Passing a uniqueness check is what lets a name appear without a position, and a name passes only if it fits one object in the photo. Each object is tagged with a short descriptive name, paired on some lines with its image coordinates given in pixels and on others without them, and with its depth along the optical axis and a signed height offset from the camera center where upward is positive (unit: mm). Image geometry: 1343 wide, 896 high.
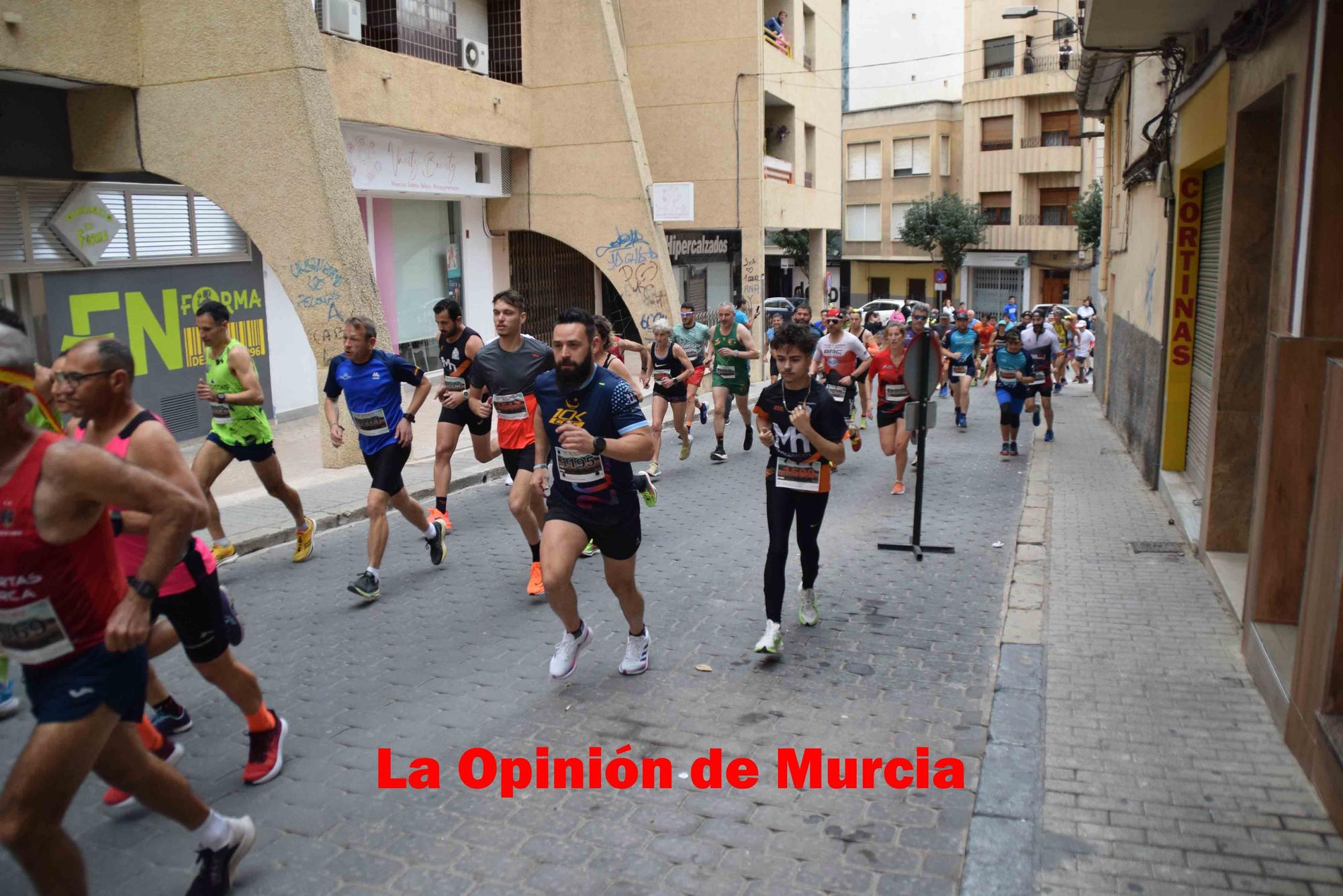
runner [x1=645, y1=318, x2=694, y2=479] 12846 -1112
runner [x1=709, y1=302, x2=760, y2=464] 13609 -1117
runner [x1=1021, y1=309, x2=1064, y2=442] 14500 -1089
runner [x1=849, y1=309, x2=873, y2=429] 14008 -1103
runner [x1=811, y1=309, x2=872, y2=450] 12289 -914
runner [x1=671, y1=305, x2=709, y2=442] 14242 -812
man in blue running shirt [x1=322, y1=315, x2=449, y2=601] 7691 -951
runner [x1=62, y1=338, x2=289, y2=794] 3977 -1105
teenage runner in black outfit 6297 -1024
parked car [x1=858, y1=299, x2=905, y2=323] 44562 -1303
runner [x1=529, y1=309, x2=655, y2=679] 5668 -1076
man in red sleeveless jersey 3180 -977
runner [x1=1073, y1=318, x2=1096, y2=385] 26969 -1866
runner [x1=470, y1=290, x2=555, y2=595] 7594 -745
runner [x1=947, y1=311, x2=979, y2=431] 16578 -1264
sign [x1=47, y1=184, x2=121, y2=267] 13055 +701
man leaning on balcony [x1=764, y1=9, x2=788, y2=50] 28053 +6289
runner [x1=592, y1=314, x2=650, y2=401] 8508 -579
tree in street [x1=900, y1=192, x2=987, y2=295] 50281 +2133
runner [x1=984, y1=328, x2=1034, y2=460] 13750 -1366
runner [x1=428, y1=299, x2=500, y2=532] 8820 -978
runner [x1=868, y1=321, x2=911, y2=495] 11508 -1306
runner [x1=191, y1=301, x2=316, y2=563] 8023 -998
